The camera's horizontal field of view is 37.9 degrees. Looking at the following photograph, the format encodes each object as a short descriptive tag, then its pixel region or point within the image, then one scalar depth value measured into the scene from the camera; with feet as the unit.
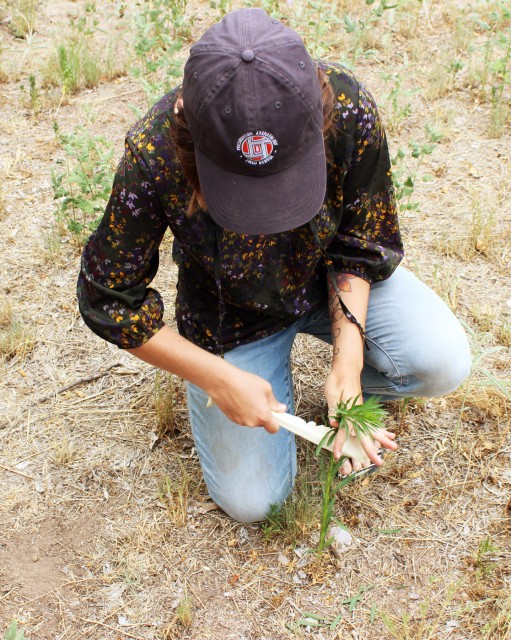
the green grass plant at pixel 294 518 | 6.82
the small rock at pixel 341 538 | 6.88
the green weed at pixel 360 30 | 10.28
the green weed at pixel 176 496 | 7.11
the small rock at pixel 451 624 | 6.20
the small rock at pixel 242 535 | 7.02
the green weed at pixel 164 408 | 7.84
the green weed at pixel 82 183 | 9.53
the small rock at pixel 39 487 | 7.46
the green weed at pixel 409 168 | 9.37
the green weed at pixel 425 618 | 6.00
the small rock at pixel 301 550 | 6.82
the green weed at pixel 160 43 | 10.51
